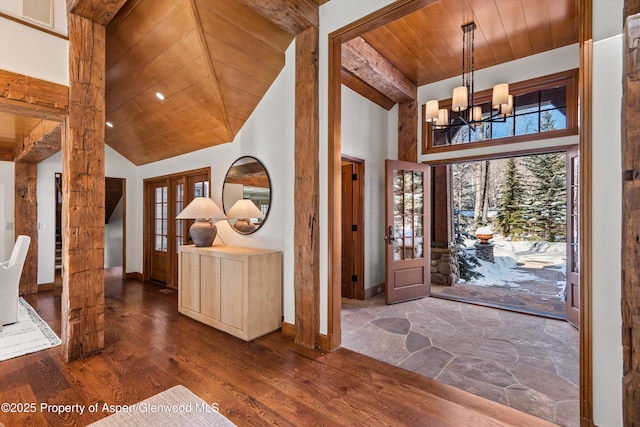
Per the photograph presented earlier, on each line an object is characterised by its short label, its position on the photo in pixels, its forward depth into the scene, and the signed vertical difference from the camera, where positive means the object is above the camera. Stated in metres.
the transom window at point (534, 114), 3.58 +1.25
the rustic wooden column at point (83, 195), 2.48 +0.17
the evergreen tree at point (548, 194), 7.64 +0.47
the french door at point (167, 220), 4.93 -0.10
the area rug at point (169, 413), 1.76 -1.21
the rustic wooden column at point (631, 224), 1.38 -0.05
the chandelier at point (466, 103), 3.10 +1.21
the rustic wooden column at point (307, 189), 2.75 +0.22
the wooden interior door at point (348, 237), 4.54 -0.35
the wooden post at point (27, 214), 4.65 +0.01
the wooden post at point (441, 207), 5.79 +0.12
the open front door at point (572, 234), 3.51 -0.25
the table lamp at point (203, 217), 3.58 -0.03
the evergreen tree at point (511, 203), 8.13 +0.27
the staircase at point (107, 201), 5.28 +0.31
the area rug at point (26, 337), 2.67 -1.20
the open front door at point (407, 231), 4.25 -0.26
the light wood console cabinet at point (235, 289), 2.97 -0.79
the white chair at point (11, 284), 3.26 -0.76
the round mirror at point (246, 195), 3.65 +0.25
